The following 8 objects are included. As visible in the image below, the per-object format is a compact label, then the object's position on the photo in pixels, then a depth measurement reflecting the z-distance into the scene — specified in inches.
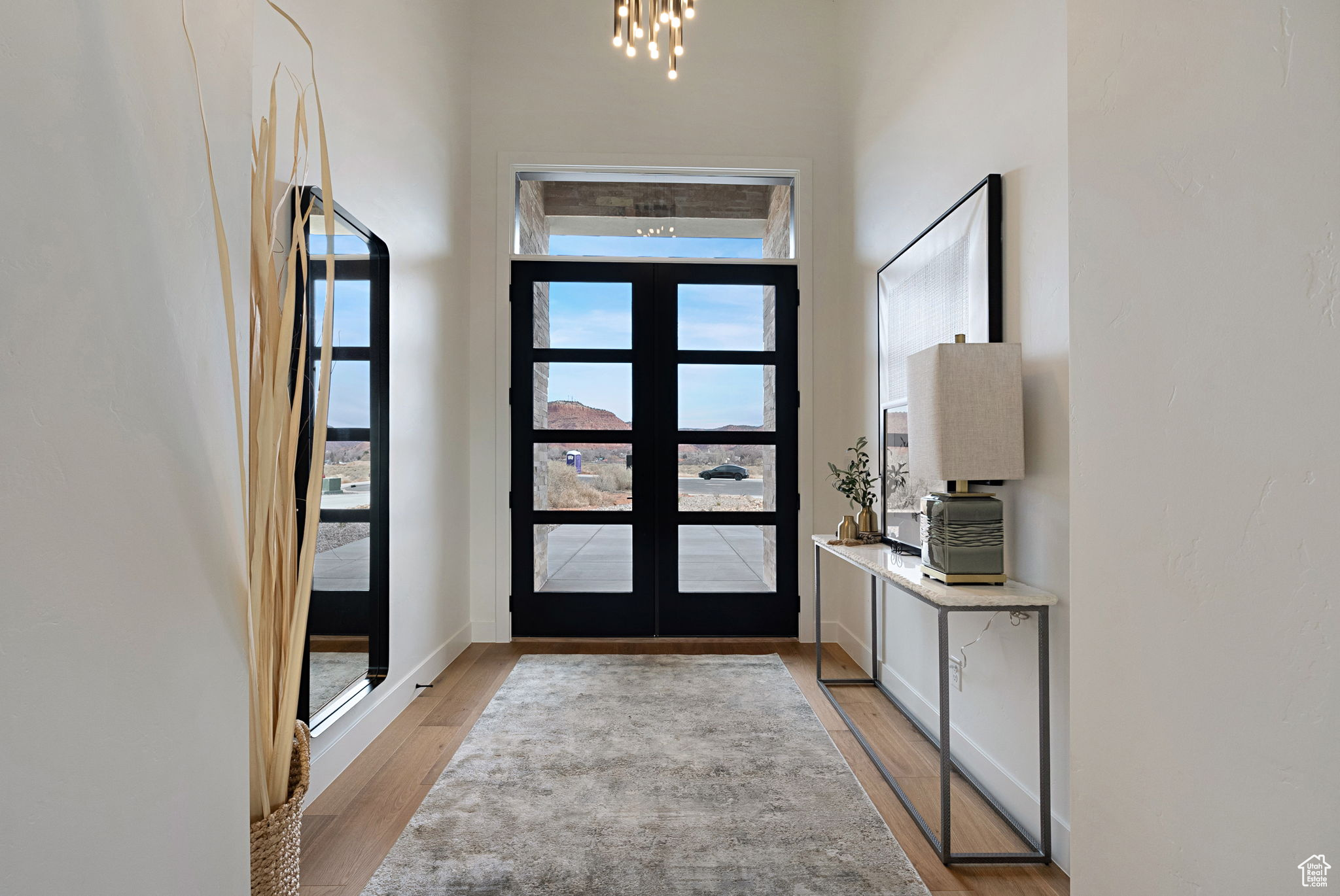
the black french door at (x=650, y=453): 156.1
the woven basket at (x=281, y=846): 50.5
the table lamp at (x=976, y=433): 75.5
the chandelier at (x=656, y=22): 97.9
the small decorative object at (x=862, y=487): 120.4
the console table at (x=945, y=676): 69.6
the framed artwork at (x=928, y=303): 85.4
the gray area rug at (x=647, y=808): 66.5
